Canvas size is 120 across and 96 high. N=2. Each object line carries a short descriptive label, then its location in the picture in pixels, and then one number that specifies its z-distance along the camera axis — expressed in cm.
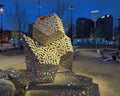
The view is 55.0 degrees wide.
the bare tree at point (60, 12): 1718
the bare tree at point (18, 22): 1924
